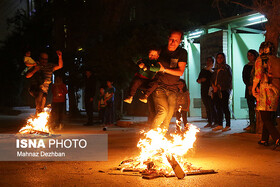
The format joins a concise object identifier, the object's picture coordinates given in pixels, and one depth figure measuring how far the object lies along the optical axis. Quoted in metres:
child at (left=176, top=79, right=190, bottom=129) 5.98
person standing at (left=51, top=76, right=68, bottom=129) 13.20
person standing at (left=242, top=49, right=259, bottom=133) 10.60
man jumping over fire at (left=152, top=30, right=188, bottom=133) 5.77
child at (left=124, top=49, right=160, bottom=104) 5.25
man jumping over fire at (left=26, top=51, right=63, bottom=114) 10.61
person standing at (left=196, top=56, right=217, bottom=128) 12.99
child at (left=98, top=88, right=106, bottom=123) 14.73
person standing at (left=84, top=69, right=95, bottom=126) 14.92
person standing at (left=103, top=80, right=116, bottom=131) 14.67
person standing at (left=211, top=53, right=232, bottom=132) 11.62
